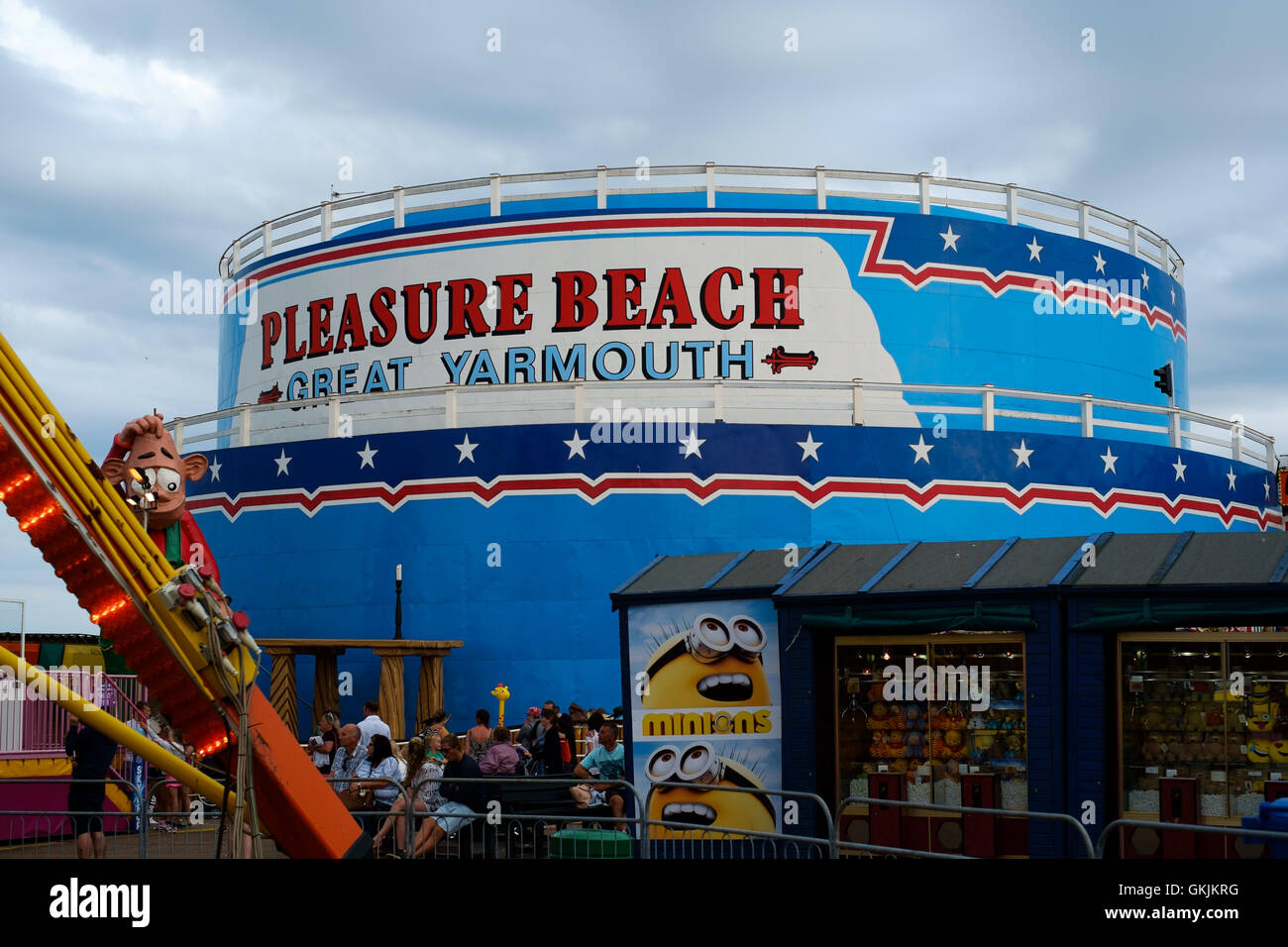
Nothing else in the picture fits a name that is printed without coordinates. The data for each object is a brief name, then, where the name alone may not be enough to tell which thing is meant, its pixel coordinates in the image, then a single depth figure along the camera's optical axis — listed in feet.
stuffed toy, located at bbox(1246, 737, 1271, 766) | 39.70
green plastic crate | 39.70
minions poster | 44.29
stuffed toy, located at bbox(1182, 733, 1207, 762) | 40.11
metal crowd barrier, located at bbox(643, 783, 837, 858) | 39.91
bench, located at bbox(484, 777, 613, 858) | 45.03
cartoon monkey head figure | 32.01
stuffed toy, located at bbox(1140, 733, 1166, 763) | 39.68
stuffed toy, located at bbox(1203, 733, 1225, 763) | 40.24
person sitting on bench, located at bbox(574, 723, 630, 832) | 48.29
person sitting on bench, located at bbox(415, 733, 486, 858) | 41.60
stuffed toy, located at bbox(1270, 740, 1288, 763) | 39.34
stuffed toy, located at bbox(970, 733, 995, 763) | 42.50
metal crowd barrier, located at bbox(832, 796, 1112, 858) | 27.25
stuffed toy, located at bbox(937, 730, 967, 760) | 42.91
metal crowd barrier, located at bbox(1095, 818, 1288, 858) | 26.18
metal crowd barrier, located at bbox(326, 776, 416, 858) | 37.47
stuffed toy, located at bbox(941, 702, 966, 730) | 43.06
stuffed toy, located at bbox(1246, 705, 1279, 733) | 39.75
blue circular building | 65.51
